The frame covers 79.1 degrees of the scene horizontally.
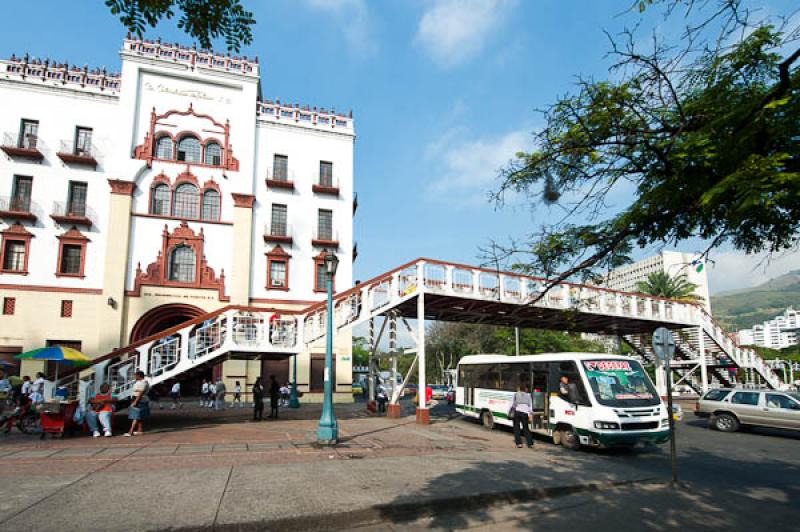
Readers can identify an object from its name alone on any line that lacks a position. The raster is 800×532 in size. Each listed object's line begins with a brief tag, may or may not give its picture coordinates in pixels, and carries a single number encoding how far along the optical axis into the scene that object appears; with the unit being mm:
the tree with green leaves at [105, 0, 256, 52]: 4770
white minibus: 11992
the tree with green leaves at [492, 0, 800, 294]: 4402
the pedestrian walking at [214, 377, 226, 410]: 21844
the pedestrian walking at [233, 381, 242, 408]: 24700
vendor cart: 12125
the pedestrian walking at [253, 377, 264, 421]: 16891
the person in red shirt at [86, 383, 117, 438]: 12711
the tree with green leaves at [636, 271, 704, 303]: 47356
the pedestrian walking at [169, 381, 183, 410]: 22770
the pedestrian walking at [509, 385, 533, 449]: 12797
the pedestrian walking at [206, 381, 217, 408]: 23403
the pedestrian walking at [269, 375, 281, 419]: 17938
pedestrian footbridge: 14867
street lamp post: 11547
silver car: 14961
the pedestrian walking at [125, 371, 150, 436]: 13023
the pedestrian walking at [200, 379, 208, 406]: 24375
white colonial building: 24344
